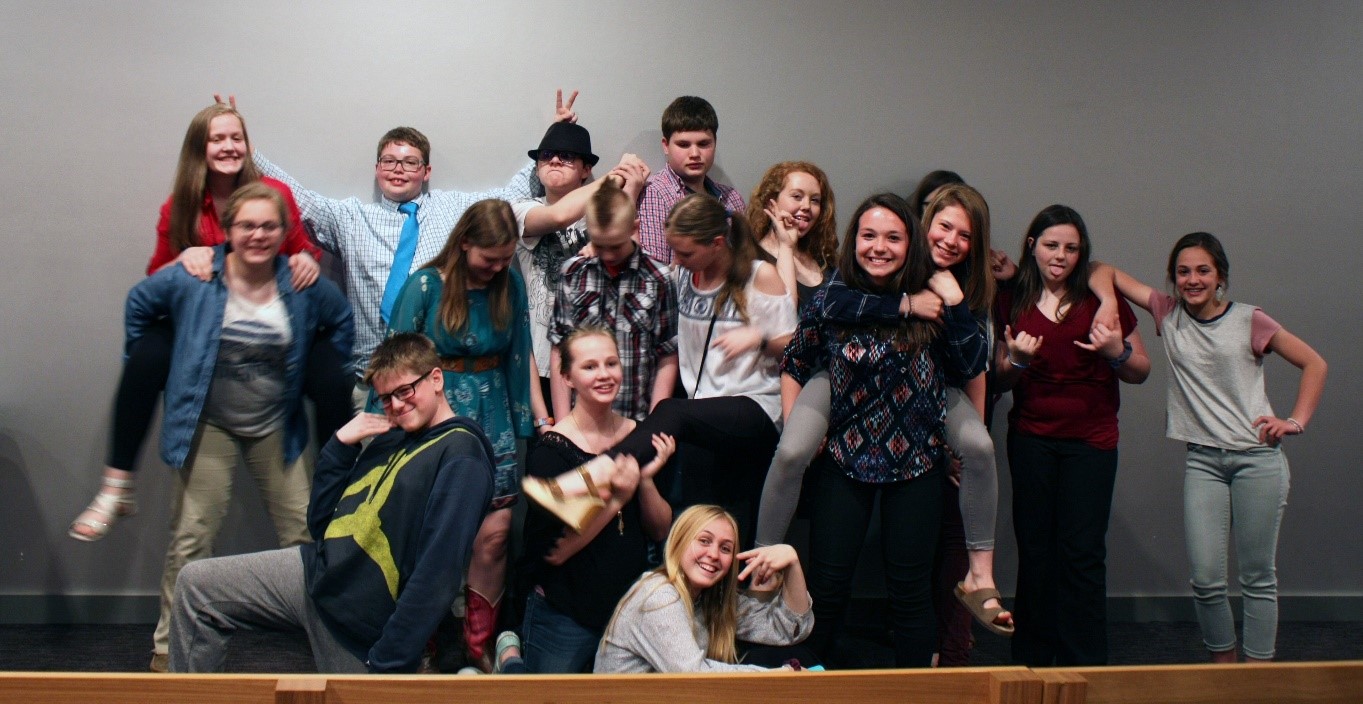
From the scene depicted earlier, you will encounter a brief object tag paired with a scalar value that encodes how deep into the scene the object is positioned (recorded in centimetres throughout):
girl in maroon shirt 344
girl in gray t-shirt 346
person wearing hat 360
